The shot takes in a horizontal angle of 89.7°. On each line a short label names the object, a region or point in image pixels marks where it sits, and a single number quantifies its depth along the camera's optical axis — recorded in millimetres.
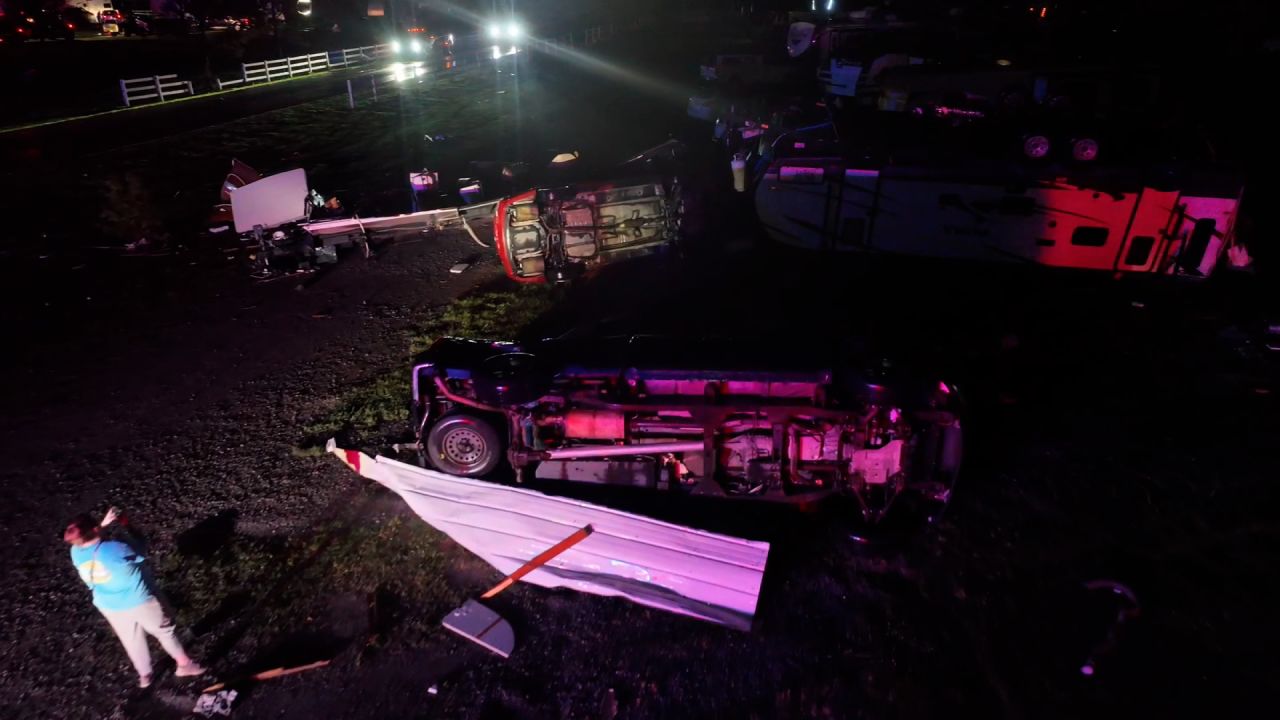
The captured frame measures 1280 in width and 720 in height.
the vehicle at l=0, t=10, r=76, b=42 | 31594
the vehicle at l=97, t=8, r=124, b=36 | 39094
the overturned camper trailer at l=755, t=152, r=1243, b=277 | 8164
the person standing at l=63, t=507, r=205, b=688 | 4098
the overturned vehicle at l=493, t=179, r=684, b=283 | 9312
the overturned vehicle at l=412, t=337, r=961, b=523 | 4957
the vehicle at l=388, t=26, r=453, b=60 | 33097
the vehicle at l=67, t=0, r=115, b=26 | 42469
